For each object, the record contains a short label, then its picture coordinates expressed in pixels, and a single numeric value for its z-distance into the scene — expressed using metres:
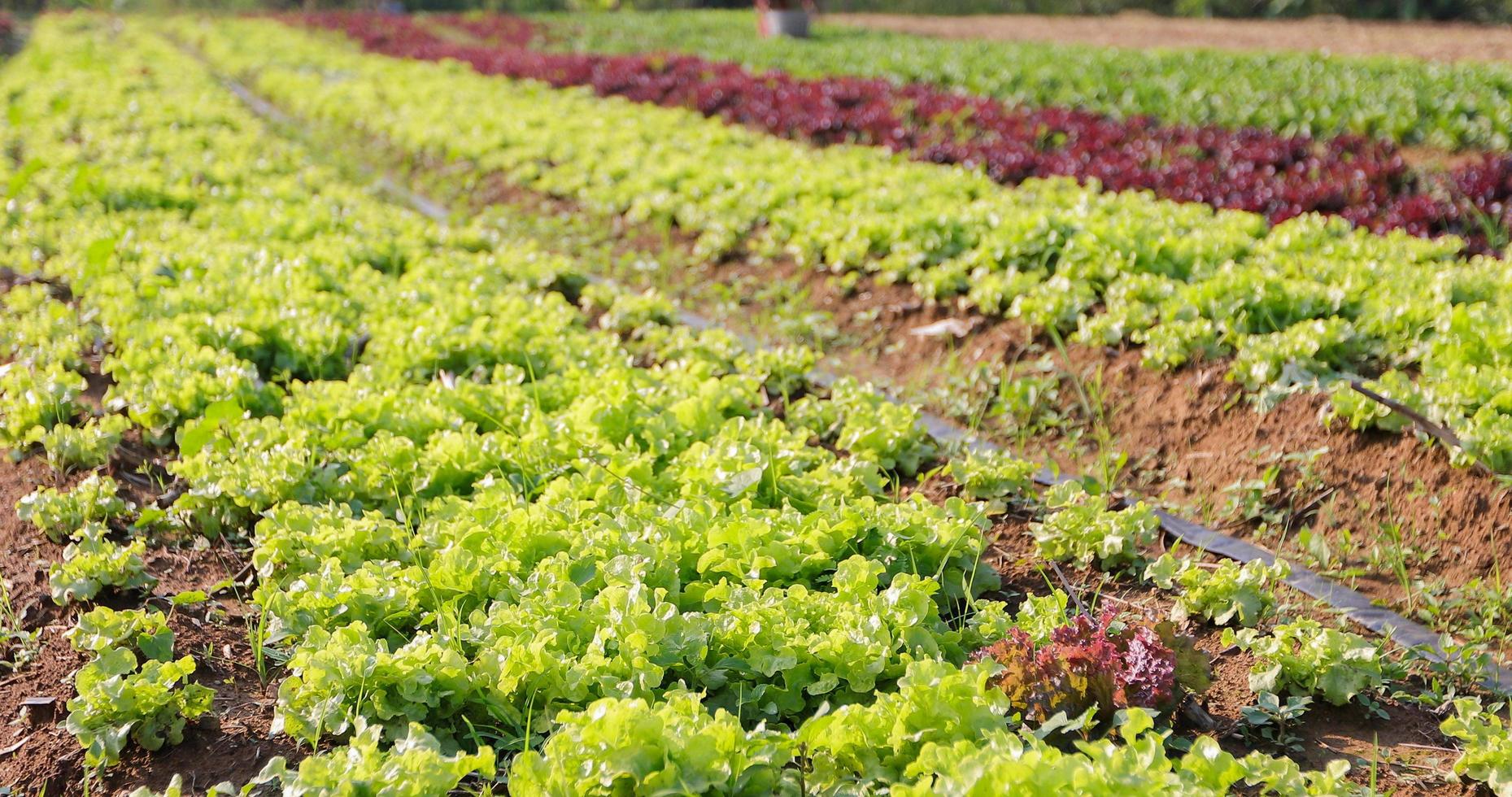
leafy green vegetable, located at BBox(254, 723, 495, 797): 2.13
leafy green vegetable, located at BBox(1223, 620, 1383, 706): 2.67
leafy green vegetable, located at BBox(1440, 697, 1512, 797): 2.33
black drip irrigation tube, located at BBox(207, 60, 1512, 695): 2.95
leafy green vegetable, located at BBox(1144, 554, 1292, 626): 3.00
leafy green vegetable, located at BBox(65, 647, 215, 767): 2.51
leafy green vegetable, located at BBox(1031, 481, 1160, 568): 3.28
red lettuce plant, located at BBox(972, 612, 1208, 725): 2.51
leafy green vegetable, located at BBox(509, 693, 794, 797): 2.11
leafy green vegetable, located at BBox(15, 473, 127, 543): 3.46
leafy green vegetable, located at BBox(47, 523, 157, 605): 3.09
